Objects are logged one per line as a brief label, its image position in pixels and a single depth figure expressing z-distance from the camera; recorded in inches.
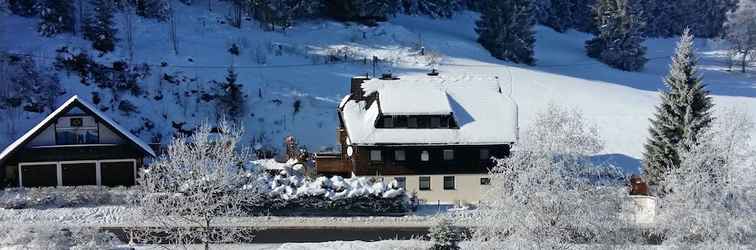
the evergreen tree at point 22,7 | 2412.4
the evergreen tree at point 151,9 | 2571.4
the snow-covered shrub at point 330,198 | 1445.6
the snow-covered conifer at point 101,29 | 2274.9
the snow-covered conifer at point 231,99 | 2101.7
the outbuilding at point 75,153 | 1588.3
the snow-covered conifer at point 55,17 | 2308.1
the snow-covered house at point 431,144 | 1594.5
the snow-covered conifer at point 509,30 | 2903.5
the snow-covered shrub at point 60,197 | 1453.0
